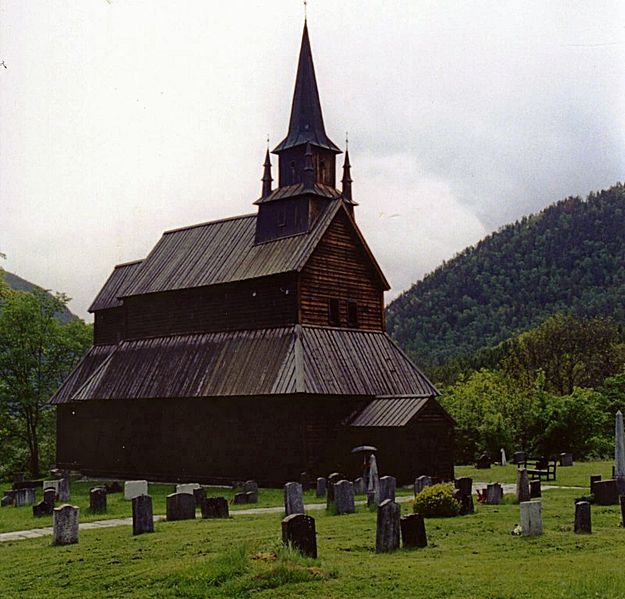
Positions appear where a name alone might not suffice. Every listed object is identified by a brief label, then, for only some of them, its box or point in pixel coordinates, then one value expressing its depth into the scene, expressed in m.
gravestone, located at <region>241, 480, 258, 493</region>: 32.34
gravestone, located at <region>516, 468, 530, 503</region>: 25.42
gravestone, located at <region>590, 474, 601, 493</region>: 25.99
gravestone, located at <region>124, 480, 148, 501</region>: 32.28
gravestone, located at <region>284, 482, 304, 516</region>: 22.86
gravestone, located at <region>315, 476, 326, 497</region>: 31.08
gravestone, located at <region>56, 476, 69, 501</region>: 33.47
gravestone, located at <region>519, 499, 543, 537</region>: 18.86
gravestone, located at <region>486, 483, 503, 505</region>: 25.69
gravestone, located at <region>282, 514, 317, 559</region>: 15.94
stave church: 36.88
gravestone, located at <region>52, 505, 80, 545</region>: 20.30
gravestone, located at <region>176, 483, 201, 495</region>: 29.28
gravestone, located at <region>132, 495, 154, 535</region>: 20.81
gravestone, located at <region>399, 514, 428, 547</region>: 17.83
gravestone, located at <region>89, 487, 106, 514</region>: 27.66
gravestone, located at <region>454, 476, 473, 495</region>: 23.80
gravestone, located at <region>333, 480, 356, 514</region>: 24.33
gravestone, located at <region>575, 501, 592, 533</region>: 19.23
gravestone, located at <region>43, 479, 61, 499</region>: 33.59
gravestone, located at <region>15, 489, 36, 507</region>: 32.47
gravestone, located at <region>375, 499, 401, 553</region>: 17.53
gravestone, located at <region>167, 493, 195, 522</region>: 23.80
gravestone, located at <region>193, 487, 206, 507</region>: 26.07
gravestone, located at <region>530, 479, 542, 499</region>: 26.28
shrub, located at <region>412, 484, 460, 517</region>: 22.56
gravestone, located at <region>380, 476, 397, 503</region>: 25.73
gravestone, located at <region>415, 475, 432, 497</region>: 28.14
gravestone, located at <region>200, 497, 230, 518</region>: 24.14
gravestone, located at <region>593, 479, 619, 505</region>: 24.44
